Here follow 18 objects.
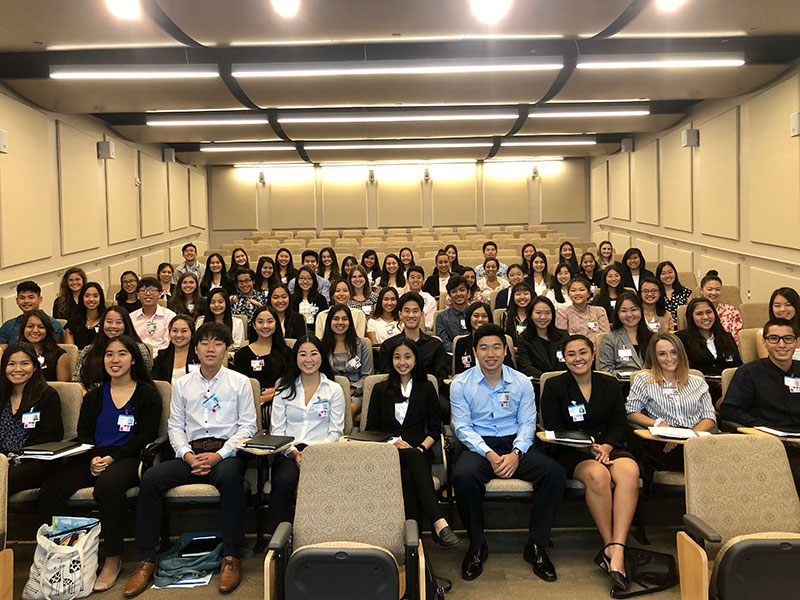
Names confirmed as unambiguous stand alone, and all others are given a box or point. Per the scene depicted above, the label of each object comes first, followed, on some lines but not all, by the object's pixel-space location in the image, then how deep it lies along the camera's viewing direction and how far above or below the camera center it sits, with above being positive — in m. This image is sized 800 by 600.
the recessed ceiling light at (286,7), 5.16 +2.28
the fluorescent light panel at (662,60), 6.23 +2.16
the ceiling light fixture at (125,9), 5.05 +2.25
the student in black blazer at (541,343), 4.66 -0.41
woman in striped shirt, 3.61 -0.62
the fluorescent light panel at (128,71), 6.20 +2.14
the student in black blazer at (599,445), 3.17 -0.84
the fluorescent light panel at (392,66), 6.35 +2.18
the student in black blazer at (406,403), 3.69 -0.66
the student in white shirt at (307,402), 3.64 -0.63
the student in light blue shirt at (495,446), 3.24 -0.86
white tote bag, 2.96 -1.27
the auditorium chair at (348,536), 2.42 -0.98
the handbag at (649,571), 3.02 -1.37
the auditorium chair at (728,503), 2.46 -0.91
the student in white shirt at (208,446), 3.21 -0.83
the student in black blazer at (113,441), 3.21 -0.80
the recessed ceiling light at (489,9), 5.18 +2.26
